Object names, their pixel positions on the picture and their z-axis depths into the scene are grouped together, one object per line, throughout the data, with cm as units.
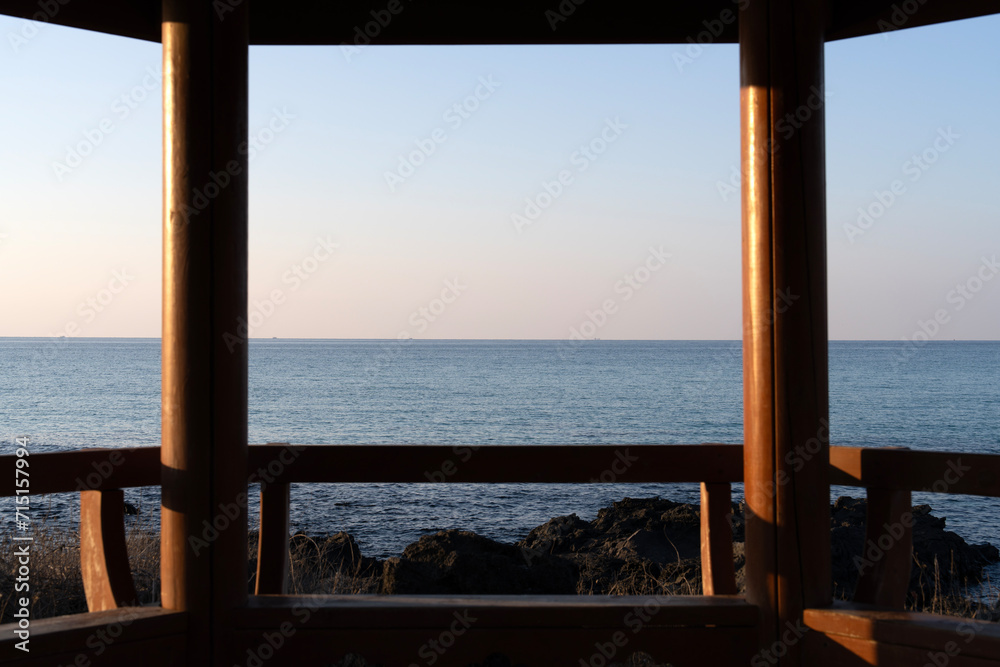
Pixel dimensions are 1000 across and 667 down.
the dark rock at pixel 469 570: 615
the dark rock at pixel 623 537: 938
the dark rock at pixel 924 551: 865
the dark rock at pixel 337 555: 686
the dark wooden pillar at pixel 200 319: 249
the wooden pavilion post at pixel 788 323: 256
